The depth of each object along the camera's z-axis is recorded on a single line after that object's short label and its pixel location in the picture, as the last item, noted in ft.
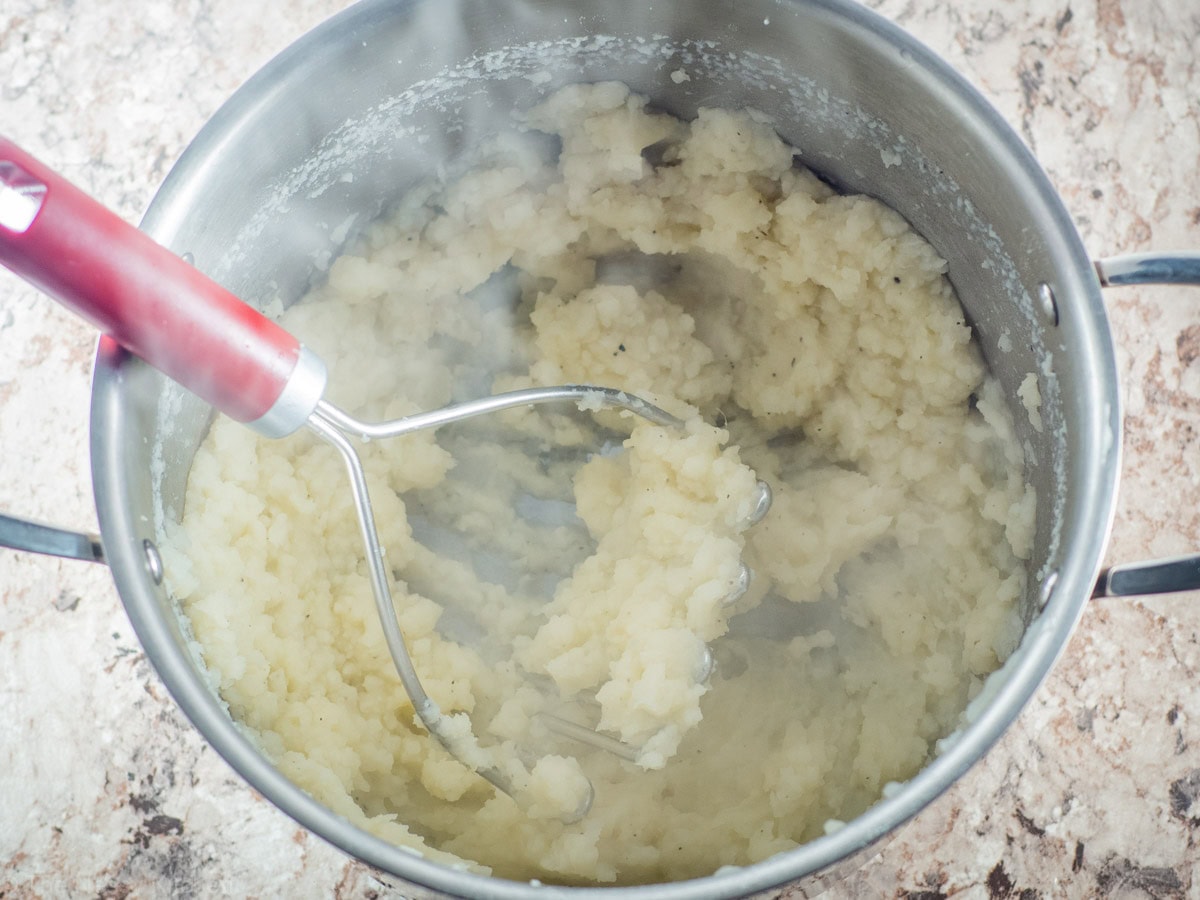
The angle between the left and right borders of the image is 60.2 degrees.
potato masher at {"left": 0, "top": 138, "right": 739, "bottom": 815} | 1.96
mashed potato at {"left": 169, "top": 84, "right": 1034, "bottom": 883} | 2.73
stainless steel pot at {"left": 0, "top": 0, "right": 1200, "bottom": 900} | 2.09
